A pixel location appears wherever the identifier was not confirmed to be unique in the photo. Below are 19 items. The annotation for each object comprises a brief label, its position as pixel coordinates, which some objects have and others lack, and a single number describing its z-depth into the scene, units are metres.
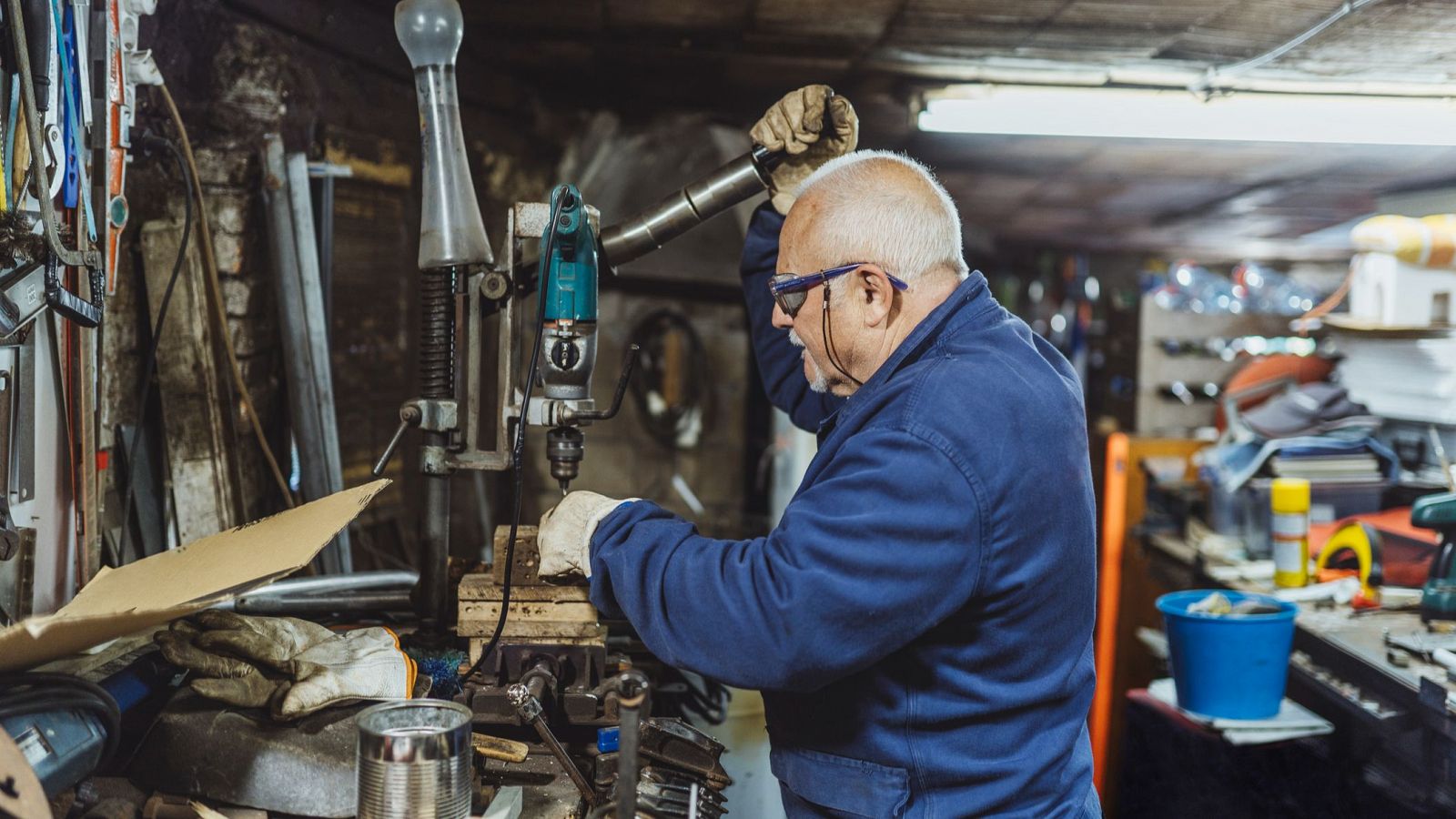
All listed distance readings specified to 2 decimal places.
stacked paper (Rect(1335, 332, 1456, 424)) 3.39
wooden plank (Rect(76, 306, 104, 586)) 1.85
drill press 1.61
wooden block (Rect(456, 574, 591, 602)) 1.65
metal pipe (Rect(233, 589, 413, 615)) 2.00
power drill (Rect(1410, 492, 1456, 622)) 2.73
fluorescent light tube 4.01
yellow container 3.34
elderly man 1.28
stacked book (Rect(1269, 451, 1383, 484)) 3.68
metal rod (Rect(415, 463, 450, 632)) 1.89
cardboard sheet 1.20
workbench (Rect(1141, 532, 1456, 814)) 2.30
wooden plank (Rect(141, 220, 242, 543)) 2.50
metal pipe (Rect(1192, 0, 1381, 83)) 3.12
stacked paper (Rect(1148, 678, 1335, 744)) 2.82
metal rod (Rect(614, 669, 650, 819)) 1.18
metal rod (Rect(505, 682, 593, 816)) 1.47
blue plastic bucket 2.80
